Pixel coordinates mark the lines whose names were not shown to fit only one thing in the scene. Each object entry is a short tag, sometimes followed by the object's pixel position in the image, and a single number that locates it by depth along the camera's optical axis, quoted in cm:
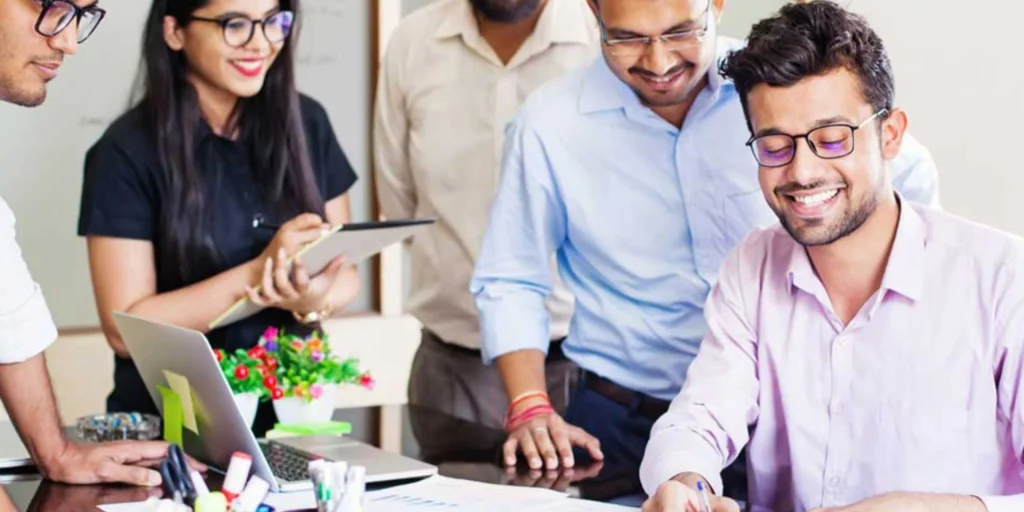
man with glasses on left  205
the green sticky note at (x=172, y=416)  233
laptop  203
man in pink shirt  194
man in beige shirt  344
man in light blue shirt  252
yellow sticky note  224
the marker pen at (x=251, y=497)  157
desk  205
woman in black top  268
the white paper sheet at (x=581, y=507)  196
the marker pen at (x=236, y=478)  161
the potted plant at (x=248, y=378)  242
